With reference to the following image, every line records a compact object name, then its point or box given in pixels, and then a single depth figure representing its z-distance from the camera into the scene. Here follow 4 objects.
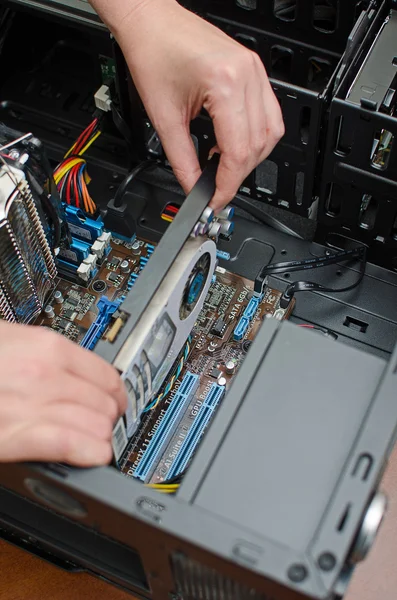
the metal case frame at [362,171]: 0.69
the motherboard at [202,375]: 0.69
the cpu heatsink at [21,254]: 0.64
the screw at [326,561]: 0.50
